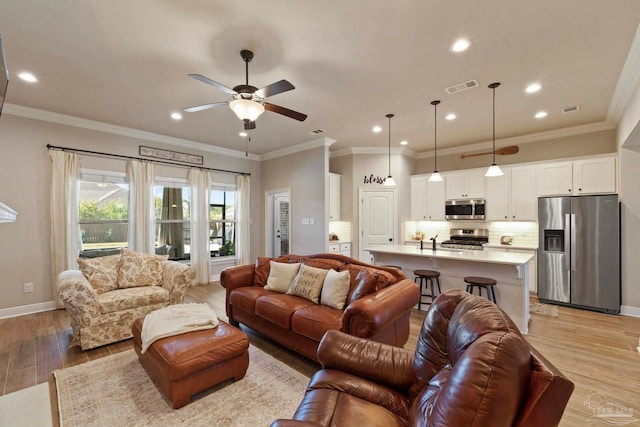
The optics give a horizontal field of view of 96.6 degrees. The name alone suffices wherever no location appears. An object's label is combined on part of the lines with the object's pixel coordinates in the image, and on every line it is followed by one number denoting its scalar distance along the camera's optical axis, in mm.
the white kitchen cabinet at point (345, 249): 6117
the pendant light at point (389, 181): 4426
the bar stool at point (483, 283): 3430
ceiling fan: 2438
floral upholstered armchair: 2904
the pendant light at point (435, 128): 3914
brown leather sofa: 2283
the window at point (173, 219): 5551
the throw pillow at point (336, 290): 2820
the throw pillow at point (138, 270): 3625
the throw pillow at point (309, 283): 3021
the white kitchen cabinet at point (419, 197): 6410
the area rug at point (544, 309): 4098
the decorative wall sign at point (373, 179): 6172
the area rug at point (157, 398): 1972
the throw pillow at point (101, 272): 3385
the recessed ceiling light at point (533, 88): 3345
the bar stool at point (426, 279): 3875
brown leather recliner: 848
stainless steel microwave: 5680
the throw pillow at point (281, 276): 3344
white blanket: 2307
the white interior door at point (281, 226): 7338
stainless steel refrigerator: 4086
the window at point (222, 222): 6352
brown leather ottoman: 2039
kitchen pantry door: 6152
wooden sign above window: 5195
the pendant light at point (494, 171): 3730
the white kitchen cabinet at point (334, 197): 6184
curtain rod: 4286
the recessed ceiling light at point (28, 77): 3076
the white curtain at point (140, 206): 4957
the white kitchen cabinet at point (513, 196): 5137
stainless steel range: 5672
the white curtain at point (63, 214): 4215
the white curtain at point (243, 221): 6516
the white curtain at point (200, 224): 5805
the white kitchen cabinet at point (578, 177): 4441
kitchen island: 3420
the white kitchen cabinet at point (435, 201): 6173
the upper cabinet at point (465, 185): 5672
